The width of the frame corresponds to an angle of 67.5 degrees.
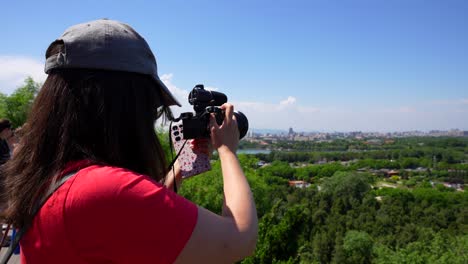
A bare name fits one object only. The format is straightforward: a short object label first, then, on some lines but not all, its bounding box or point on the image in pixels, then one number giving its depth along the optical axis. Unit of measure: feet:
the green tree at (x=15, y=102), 58.13
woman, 2.67
